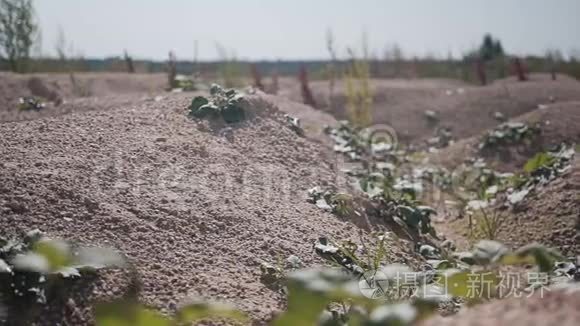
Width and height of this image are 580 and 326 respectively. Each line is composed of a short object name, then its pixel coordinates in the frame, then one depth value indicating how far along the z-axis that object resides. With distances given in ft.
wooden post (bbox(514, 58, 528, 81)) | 46.01
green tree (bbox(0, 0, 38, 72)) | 46.11
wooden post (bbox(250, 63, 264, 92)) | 39.59
